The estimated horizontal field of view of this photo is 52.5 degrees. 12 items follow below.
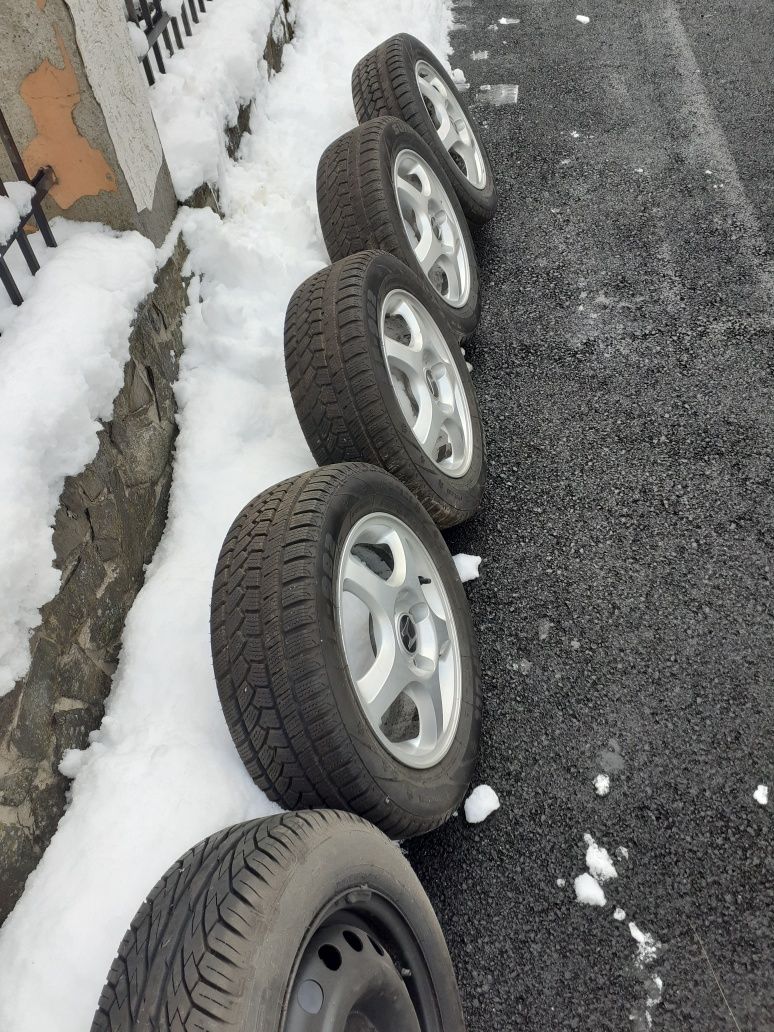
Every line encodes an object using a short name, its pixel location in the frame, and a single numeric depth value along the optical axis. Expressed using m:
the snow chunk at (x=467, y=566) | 2.91
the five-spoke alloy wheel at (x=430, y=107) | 4.13
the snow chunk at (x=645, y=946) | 2.07
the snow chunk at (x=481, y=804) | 2.33
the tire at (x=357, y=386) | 2.60
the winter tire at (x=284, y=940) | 1.37
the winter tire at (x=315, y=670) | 1.90
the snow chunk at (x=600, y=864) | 2.20
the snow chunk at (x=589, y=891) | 2.16
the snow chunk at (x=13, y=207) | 2.40
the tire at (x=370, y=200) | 3.34
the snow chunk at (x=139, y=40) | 3.27
